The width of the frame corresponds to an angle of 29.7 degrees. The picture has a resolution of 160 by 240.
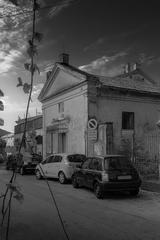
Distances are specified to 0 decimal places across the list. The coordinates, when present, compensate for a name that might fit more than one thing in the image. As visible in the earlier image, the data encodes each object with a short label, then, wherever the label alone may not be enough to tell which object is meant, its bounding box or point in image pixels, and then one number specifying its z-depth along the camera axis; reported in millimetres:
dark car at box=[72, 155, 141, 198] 10820
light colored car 15131
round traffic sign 18547
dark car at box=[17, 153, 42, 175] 20547
